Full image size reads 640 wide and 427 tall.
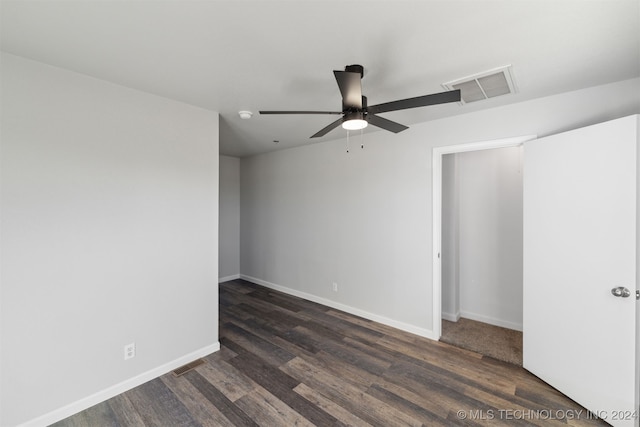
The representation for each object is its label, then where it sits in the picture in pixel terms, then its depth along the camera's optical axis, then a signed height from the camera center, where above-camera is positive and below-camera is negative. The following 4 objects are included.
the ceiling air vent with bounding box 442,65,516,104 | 2.07 +1.06
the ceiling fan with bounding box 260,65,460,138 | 1.55 +0.67
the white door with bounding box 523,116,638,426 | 1.88 -0.41
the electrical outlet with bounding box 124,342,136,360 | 2.31 -1.18
